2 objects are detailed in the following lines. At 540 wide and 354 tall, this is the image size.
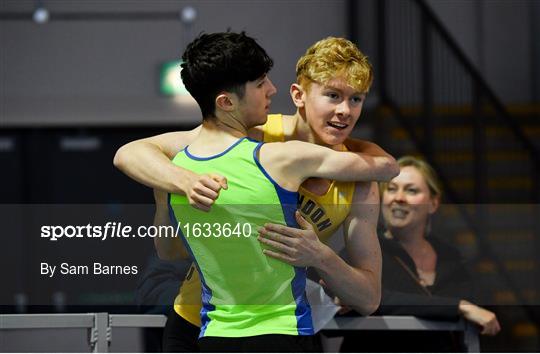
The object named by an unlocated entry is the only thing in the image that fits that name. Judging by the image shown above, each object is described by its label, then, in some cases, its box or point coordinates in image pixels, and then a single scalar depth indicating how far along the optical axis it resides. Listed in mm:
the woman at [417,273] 7553
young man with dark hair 5670
